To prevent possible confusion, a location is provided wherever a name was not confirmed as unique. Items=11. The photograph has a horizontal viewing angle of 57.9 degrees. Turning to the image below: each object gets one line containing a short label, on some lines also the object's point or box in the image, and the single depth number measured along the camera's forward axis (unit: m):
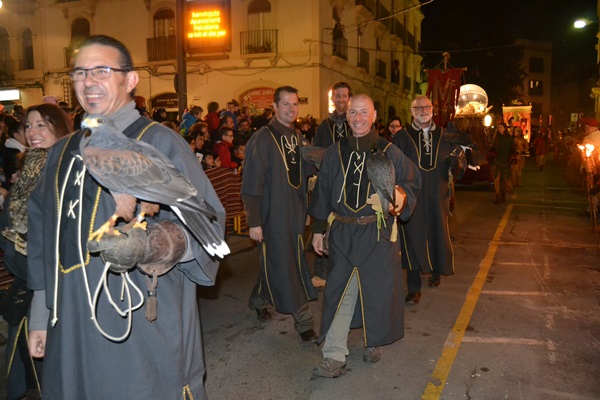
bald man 4.41
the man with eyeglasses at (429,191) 6.46
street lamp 19.94
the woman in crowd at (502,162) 14.91
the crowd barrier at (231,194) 9.44
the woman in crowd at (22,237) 3.35
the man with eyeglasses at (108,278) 2.19
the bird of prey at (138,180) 2.04
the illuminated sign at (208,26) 19.38
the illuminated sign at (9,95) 23.30
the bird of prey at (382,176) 4.15
